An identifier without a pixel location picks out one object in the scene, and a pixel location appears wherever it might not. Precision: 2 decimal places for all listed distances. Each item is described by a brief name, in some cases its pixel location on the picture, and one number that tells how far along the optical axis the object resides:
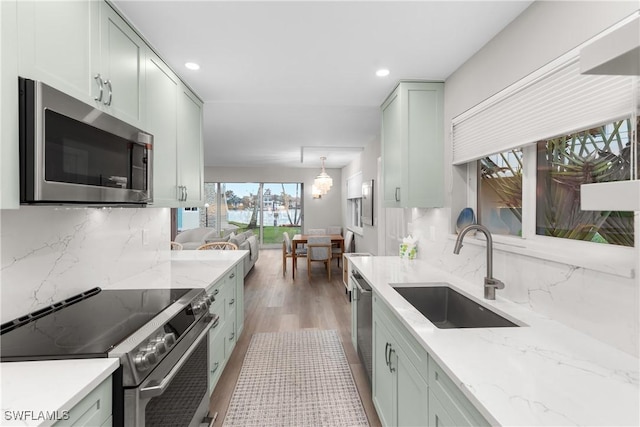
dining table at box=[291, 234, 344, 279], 5.89
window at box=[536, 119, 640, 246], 1.15
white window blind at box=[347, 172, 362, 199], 6.29
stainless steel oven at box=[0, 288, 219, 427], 1.02
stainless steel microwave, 0.98
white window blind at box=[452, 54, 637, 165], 1.08
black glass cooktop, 1.01
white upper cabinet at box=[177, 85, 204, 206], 2.40
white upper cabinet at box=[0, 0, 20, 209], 0.92
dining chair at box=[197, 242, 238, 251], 4.04
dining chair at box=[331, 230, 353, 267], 6.36
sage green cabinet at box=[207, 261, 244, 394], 2.09
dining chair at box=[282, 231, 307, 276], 6.02
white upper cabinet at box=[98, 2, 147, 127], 1.46
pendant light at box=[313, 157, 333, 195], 6.32
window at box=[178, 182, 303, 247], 8.71
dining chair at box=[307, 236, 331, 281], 5.61
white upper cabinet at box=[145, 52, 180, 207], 1.92
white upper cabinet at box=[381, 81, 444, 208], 2.37
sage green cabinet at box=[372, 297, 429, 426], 1.23
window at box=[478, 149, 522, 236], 1.74
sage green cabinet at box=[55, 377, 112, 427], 0.83
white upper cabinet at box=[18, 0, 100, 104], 1.02
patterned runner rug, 1.99
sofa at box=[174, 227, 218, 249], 6.66
